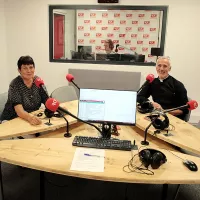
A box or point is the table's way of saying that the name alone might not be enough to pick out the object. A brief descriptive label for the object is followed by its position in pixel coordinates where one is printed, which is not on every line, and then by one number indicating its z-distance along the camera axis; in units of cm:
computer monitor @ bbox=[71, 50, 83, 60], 454
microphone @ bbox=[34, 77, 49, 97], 234
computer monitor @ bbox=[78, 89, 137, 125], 176
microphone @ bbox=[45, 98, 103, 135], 168
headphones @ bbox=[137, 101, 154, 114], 248
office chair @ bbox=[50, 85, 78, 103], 294
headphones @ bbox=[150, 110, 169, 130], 199
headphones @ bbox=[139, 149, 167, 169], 142
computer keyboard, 166
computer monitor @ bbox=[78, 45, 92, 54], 457
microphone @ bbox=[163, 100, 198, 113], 194
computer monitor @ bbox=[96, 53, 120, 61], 445
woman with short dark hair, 232
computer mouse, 142
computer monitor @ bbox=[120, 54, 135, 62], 441
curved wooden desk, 133
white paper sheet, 140
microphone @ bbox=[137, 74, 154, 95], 236
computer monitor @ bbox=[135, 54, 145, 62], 441
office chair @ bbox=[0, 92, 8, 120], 246
